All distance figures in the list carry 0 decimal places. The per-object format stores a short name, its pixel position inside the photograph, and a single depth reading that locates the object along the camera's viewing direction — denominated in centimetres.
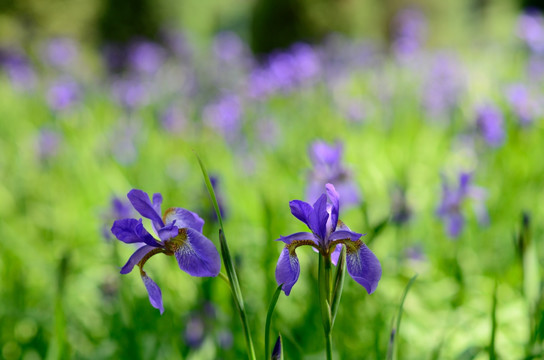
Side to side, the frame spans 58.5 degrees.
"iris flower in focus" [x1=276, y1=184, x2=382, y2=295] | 71
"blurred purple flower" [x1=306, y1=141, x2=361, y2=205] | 162
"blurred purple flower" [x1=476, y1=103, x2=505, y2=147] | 220
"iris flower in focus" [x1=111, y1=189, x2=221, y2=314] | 69
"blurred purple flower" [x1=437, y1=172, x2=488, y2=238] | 175
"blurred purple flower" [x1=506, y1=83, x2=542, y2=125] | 242
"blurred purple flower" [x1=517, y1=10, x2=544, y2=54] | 360
